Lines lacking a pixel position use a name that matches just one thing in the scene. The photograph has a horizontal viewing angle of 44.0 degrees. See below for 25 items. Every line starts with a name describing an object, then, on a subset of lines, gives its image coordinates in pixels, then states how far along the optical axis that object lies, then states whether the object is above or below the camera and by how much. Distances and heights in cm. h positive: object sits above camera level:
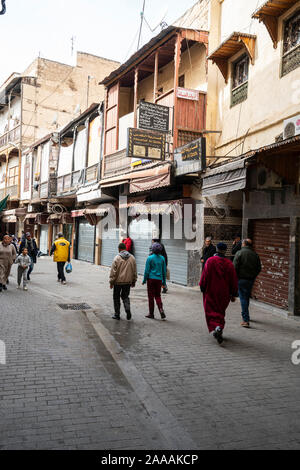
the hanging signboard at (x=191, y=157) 1045 +228
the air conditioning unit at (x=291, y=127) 798 +244
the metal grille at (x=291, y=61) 835 +408
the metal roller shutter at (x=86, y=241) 2083 -58
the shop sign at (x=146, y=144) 1195 +288
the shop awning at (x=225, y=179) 826 +137
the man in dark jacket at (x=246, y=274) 726 -74
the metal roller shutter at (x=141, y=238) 1527 -21
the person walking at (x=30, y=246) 1326 -62
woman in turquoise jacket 768 -90
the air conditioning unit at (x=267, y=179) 842 +133
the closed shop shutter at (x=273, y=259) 872 -55
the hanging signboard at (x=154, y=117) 1177 +374
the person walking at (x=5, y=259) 1057 -86
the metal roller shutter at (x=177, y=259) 1271 -89
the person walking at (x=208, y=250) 1052 -42
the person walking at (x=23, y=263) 1118 -101
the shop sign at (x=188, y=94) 1190 +450
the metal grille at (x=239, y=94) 1049 +413
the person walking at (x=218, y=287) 610 -86
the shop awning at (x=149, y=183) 1195 +174
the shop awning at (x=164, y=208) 1229 +90
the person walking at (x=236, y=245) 1000 -26
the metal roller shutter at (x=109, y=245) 1808 -65
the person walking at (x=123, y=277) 737 -88
